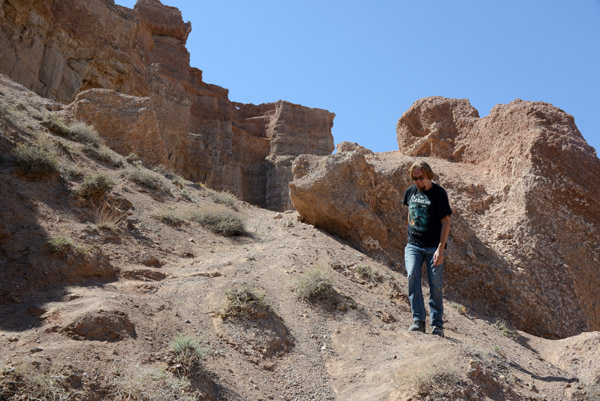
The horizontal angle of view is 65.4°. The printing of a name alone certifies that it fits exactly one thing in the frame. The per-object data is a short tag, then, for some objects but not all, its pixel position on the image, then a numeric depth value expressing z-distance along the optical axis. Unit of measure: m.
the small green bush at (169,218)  7.69
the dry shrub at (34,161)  6.34
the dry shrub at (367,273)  6.54
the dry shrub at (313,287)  5.25
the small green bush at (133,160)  11.01
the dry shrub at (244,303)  4.52
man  4.77
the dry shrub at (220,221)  8.32
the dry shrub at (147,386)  2.97
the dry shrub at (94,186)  6.62
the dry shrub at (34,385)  2.67
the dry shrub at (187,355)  3.43
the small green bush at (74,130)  9.69
